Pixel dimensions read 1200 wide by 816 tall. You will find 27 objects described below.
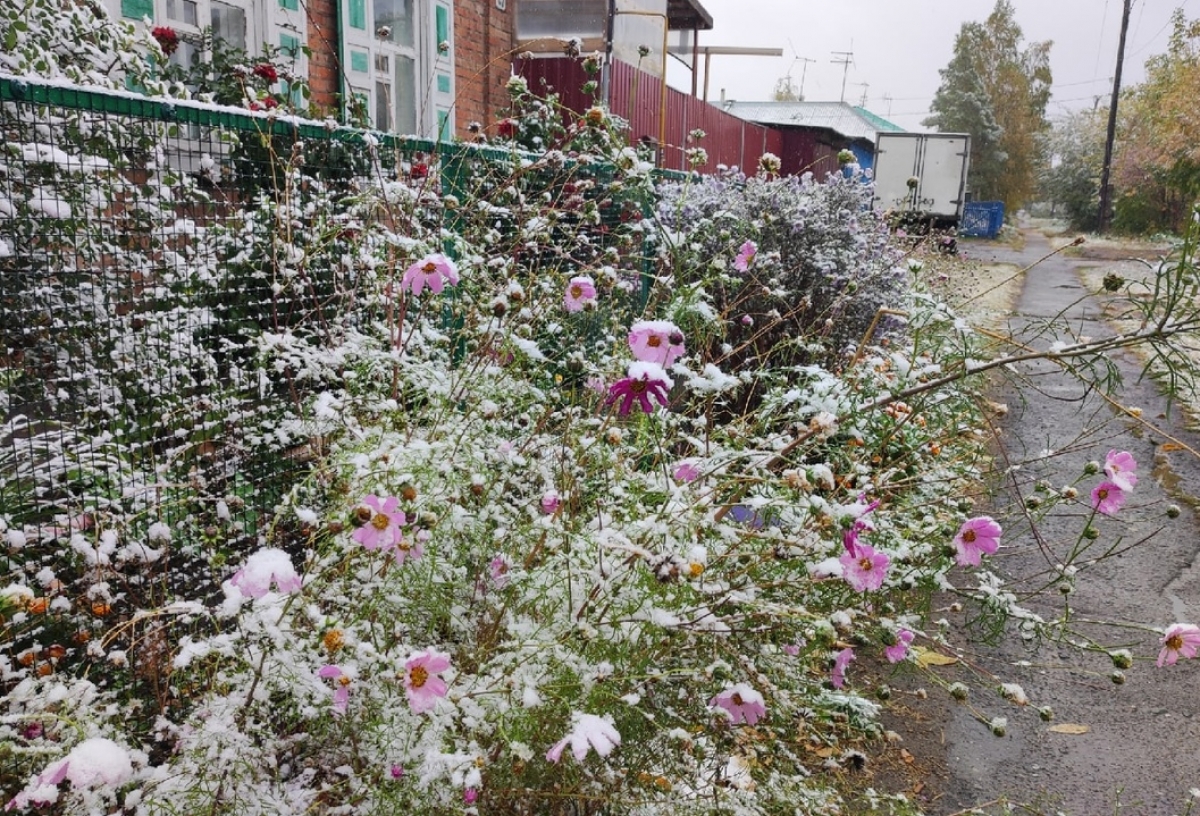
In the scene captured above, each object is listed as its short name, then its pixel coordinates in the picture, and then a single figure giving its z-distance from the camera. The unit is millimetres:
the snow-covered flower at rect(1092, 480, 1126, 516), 2297
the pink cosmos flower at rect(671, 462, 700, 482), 2162
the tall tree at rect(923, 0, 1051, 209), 41594
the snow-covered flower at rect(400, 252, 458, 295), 2260
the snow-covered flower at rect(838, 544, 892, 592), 1802
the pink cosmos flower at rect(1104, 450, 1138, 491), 2241
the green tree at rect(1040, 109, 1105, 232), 44250
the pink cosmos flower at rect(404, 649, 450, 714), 1560
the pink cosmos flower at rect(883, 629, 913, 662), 2016
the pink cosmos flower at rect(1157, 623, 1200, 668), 2055
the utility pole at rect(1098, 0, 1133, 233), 34156
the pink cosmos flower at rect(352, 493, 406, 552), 1574
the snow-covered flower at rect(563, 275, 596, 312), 2406
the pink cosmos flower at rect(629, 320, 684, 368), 1944
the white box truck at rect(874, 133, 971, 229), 25469
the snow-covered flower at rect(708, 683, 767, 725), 1728
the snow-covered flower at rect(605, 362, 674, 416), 1807
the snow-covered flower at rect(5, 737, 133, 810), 1338
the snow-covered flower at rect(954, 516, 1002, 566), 2031
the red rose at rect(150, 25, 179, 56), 4016
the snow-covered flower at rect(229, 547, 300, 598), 1450
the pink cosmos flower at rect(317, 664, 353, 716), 1612
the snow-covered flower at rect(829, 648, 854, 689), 2129
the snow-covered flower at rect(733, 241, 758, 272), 2916
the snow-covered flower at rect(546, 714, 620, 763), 1457
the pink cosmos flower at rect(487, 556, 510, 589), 2002
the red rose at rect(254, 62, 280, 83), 3871
